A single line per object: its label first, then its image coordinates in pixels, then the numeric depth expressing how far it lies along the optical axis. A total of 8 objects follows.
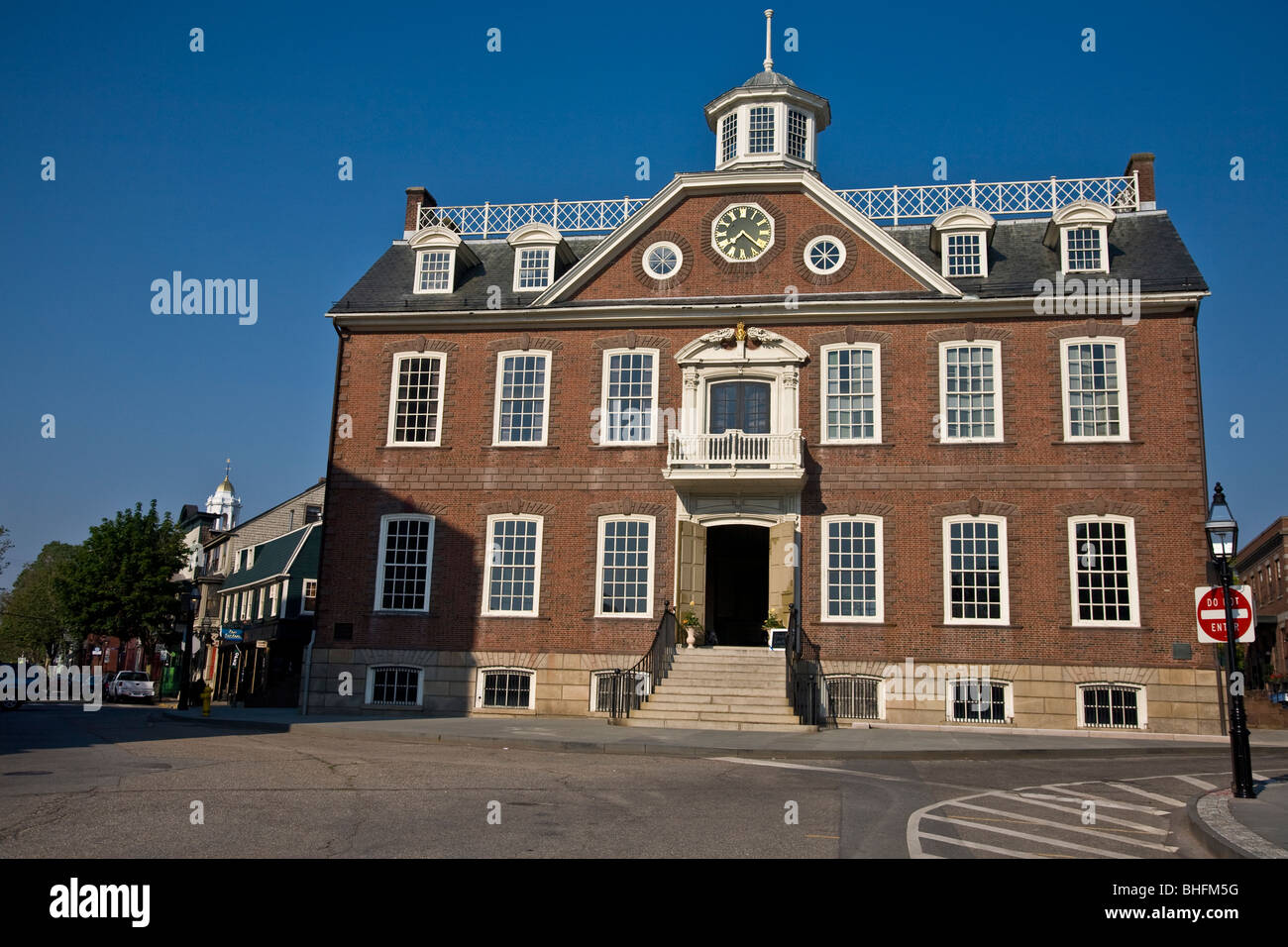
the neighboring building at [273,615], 37.19
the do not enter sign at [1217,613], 13.88
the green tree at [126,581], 52.59
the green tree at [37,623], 67.94
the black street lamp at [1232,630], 13.00
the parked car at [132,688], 49.50
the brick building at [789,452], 25.23
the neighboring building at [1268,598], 62.72
